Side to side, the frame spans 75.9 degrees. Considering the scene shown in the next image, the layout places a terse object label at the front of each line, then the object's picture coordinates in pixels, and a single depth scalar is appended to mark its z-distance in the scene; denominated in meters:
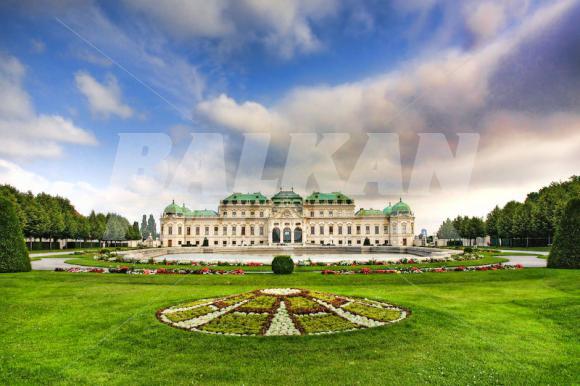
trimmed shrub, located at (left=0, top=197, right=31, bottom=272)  22.44
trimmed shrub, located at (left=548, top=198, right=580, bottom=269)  23.27
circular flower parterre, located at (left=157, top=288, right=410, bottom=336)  9.85
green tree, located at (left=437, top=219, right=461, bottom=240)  98.38
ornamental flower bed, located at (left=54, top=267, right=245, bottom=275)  25.30
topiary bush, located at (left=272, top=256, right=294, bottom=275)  24.31
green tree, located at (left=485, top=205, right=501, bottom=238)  81.66
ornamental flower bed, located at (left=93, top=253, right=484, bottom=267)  31.05
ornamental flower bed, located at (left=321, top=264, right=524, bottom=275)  24.77
